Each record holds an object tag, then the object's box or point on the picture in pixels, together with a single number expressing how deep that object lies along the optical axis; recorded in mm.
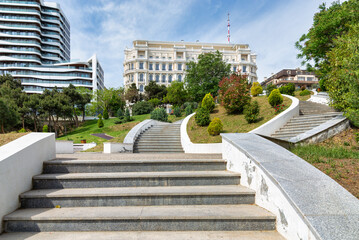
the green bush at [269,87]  19209
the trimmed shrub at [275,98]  11953
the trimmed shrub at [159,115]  18625
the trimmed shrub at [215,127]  10250
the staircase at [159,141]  10852
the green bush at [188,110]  22781
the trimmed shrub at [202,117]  12258
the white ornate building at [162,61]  62062
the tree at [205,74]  30984
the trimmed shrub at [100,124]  26047
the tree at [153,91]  48031
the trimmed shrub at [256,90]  19359
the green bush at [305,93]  20797
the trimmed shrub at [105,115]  32900
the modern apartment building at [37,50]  56562
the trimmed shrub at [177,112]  25327
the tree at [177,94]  38156
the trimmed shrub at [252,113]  10711
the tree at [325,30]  12664
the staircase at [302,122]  8914
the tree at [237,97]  13070
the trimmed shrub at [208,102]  15070
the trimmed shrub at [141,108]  32656
